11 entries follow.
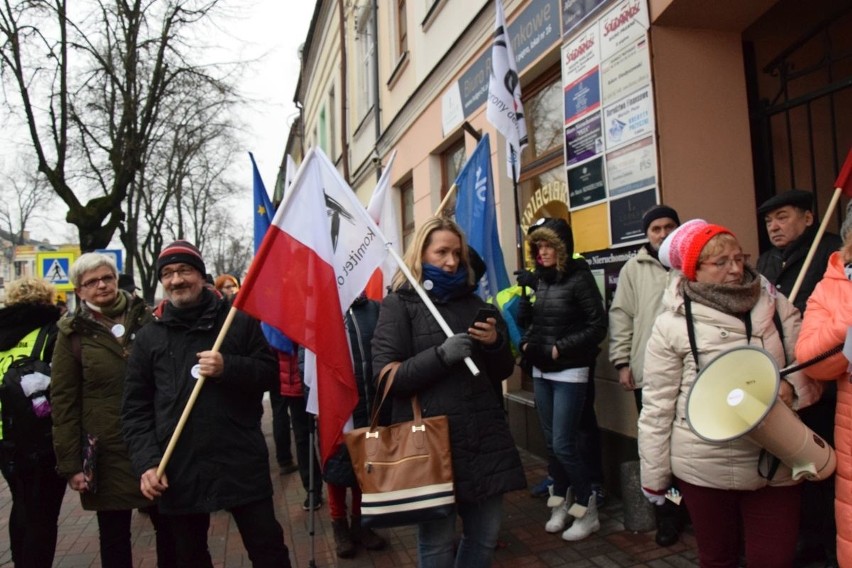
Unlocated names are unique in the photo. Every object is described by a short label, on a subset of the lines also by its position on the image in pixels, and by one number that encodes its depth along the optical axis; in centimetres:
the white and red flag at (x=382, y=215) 454
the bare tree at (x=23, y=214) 3803
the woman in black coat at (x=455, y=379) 242
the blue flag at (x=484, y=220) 460
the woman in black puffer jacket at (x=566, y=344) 381
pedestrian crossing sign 1179
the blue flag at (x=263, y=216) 412
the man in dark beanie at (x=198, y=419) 266
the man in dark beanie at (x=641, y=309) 369
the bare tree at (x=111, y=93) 1207
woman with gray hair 298
